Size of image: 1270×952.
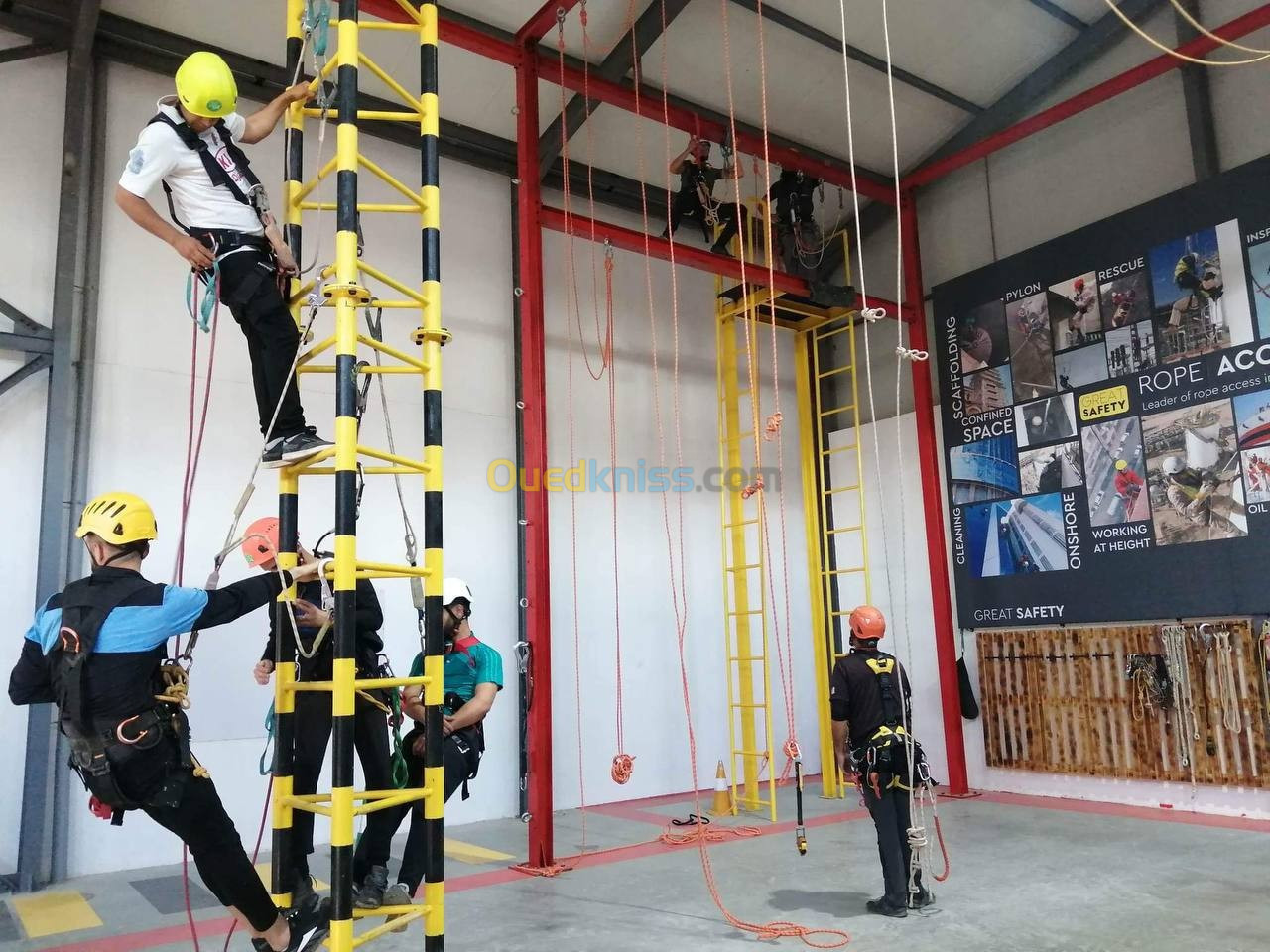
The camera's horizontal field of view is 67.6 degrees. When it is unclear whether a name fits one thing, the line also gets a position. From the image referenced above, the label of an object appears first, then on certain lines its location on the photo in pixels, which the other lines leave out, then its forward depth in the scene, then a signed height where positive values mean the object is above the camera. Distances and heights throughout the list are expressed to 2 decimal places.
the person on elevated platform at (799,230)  8.96 +3.77
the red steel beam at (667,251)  7.14 +3.21
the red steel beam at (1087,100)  7.14 +4.40
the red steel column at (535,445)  6.26 +1.36
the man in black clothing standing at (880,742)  4.96 -0.59
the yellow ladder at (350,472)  2.88 +0.60
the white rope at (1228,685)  7.29 -0.52
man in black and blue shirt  3.13 -0.07
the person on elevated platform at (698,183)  8.26 +3.91
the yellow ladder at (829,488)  10.09 +1.56
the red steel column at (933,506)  9.03 +1.19
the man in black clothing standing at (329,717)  4.52 -0.32
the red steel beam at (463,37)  6.53 +4.32
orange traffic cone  8.17 -1.38
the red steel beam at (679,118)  7.67 +4.42
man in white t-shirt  3.28 +1.55
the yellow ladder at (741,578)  8.68 +0.57
